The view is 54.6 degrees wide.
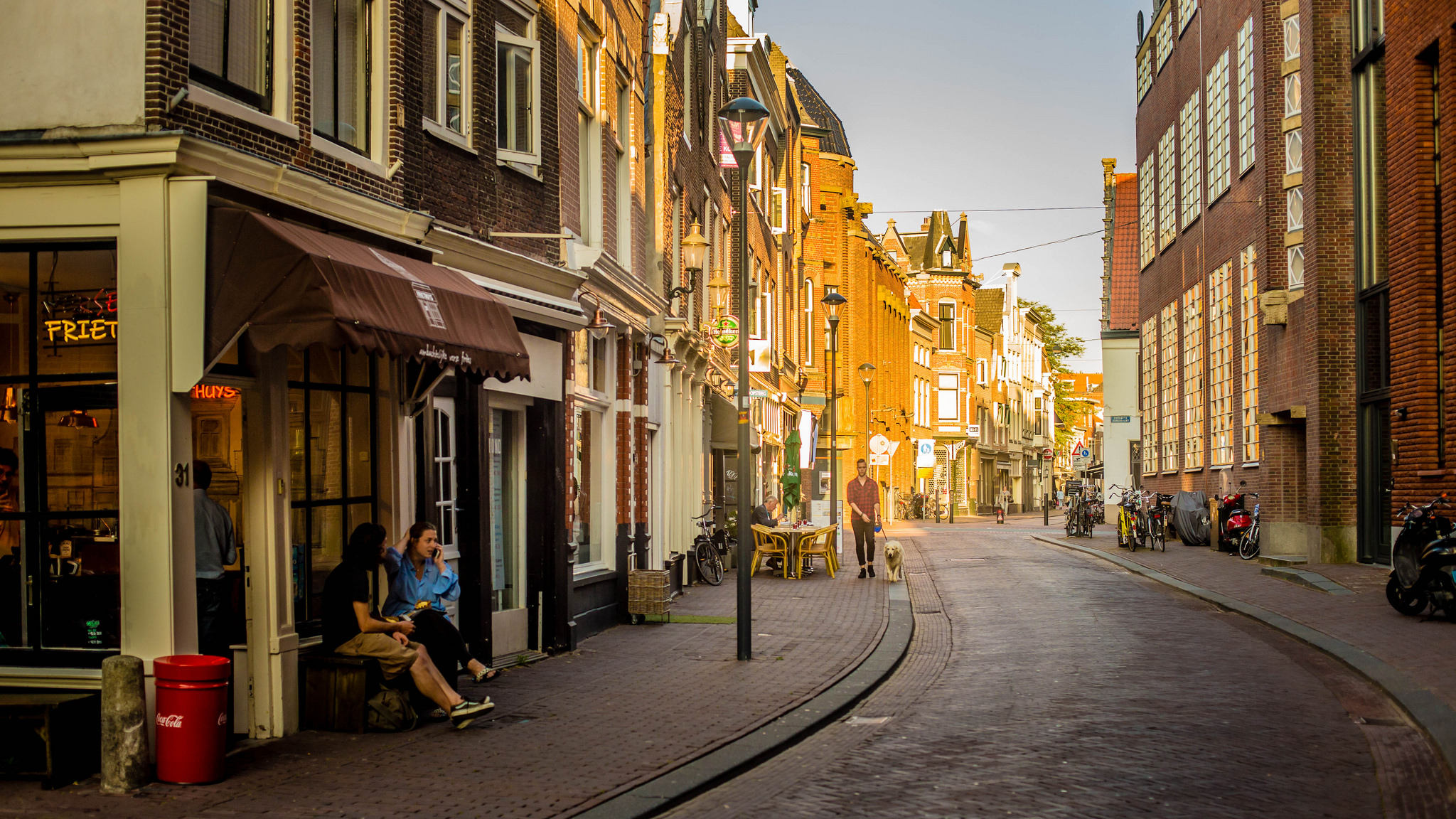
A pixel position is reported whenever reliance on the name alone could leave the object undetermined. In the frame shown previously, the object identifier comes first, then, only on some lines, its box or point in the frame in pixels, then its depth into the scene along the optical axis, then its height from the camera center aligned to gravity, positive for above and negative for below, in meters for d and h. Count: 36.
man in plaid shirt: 22.86 -1.31
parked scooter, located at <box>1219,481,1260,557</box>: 26.89 -1.78
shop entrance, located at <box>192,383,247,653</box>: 9.09 -0.13
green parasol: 33.28 -1.04
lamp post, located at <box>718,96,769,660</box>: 12.80 +1.40
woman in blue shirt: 9.89 -1.15
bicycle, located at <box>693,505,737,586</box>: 22.08 -1.92
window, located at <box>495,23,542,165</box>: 12.84 +3.12
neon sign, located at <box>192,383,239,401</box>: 8.95 +0.29
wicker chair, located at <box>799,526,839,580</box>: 23.62 -1.95
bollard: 7.35 -1.51
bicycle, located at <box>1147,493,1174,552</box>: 29.83 -2.01
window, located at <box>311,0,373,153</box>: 9.91 +2.66
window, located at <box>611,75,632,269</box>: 17.39 +3.33
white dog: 21.70 -2.02
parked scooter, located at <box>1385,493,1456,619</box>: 14.07 -1.42
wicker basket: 16.14 -1.81
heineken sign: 23.69 +1.74
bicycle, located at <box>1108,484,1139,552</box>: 29.73 -2.01
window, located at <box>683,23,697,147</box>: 22.77 +5.73
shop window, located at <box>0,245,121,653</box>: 8.18 -0.09
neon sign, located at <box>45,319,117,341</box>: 8.21 +0.64
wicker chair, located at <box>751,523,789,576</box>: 23.55 -1.88
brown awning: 7.80 +0.82
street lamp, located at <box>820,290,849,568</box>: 29.92 +0.70
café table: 23.50 -1.89
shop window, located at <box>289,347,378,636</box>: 9.60 -0.16
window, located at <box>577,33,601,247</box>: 15.78 +3.11
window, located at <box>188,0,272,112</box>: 8.43 +2.40
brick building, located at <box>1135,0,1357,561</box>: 23.20 +3.38
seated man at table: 24.84 -1.44
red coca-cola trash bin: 7.42 -1.50
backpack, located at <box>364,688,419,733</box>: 9.09 -1.79
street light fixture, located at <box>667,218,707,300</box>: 19.31 +2.53
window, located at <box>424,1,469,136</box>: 11.44 +3.05
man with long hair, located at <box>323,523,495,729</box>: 9.14 -1.29
